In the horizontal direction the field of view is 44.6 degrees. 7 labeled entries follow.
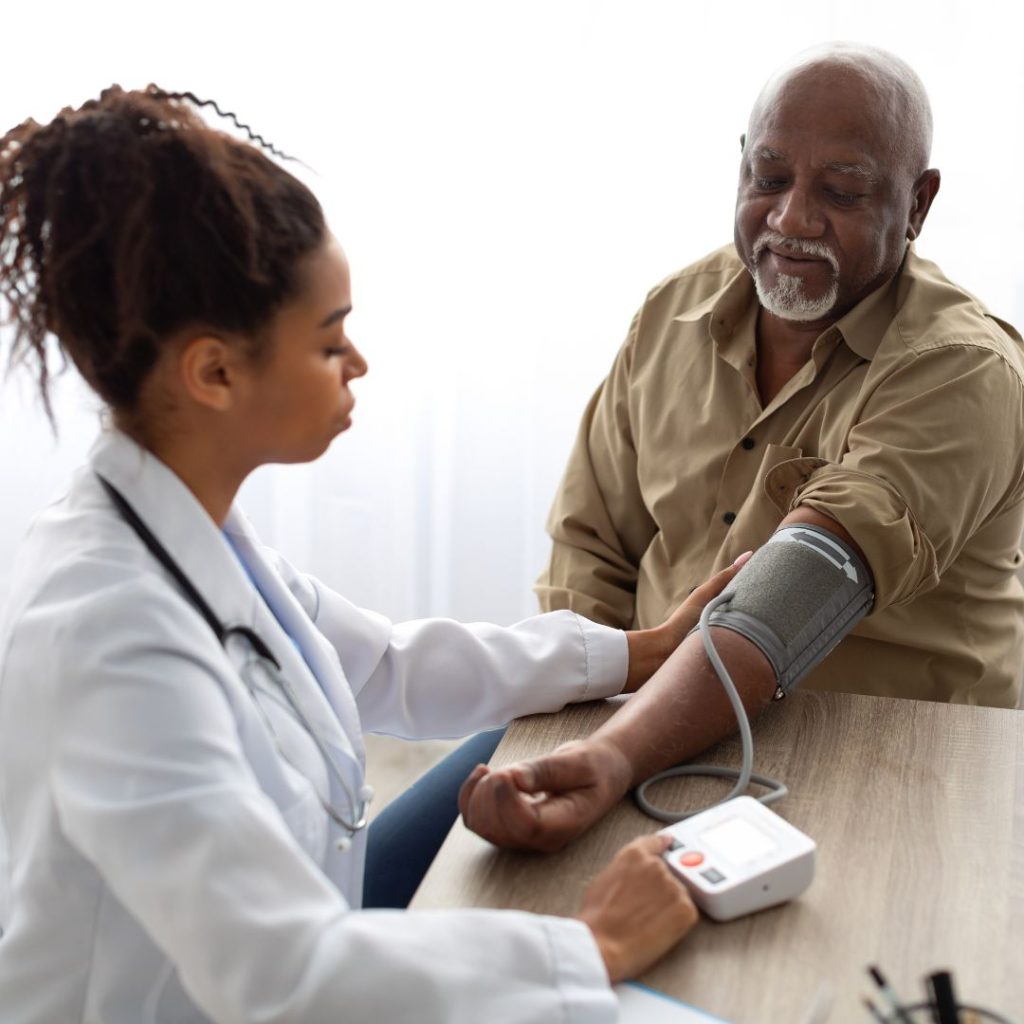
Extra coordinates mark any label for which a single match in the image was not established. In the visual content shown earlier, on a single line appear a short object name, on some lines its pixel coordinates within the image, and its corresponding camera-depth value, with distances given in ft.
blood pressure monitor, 3.04
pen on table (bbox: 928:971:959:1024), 2.54
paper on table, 2.73
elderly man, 4.16
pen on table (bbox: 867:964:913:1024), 2.55
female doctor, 2.58
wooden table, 2.86
